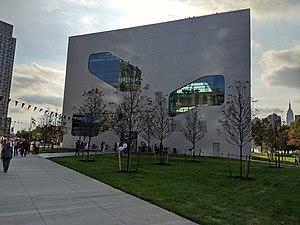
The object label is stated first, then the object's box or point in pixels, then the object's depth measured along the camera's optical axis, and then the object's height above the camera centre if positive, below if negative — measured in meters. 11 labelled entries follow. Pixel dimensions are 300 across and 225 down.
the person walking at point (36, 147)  32.16 -0.85
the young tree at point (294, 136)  51.24 +2.84
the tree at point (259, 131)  48.72 +3.24
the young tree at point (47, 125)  47.47 +2.65
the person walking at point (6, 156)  14.87 -0.95
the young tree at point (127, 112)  18.26 +2.36
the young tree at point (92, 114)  25.91 +2.86
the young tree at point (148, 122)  32.34 +2.74
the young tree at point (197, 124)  37.44 +3.17
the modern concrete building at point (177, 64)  39.69 +13.03
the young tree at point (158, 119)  36.76 +3.71
